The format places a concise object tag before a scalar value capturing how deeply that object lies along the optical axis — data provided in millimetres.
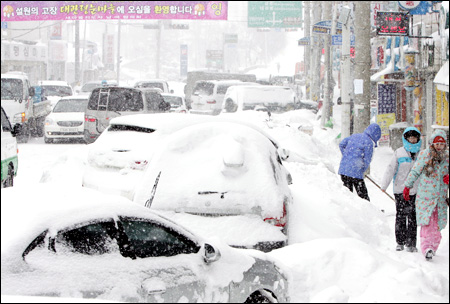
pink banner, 39281
